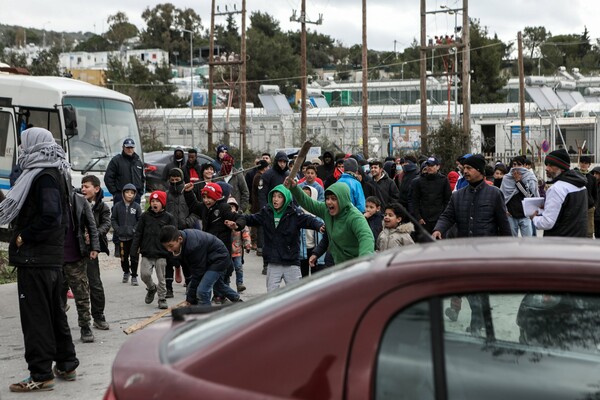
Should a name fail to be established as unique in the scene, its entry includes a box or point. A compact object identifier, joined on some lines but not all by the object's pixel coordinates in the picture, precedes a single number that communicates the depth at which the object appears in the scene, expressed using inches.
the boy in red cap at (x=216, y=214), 483.8
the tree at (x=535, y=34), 5229.8
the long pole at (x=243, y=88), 1628.9
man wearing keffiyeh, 292.8
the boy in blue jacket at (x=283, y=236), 420.2
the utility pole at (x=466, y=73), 1392.7
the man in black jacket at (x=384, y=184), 642.2
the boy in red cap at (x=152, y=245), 485.1
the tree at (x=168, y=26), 4852.4
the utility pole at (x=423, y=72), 1422.2
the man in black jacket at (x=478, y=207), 393.1
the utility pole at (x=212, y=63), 1747.0
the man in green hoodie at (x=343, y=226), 351.9
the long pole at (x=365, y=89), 1552.7
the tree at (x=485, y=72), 3004.4
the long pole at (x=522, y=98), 1644.9
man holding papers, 376.8
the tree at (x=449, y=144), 1400.1
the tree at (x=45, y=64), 2647.6
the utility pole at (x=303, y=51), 1595.7
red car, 124.0
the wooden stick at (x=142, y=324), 392.5
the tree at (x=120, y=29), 5428.2
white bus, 772.0
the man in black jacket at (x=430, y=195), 541.3
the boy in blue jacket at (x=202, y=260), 412.2
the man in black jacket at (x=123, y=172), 670.5
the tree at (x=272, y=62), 3567.9
